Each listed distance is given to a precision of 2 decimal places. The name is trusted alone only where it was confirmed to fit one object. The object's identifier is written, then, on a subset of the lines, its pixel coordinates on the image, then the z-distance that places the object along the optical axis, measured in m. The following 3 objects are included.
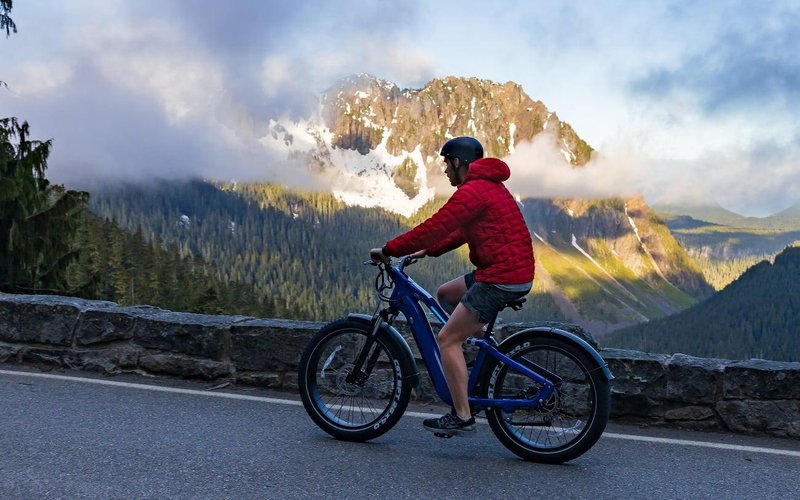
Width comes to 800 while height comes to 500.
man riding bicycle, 4.73
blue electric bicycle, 4.75
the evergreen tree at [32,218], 17.95
